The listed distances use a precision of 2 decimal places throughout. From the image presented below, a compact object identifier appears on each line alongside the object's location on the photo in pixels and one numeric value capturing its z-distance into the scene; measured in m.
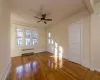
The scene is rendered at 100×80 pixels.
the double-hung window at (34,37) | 4.98
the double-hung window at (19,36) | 4.19
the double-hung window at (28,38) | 4.61
